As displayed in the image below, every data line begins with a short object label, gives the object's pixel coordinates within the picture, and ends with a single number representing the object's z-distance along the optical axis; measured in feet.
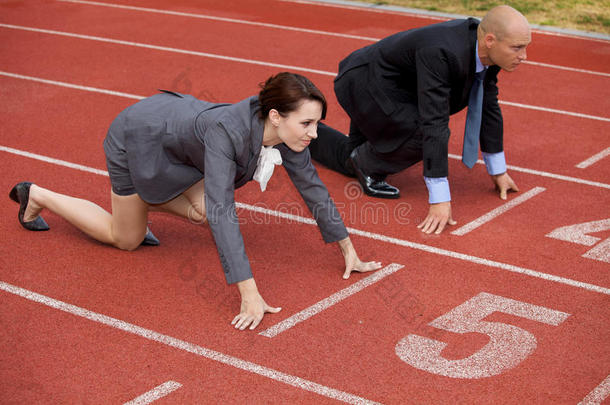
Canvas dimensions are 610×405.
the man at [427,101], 16.79
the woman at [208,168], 13.09
